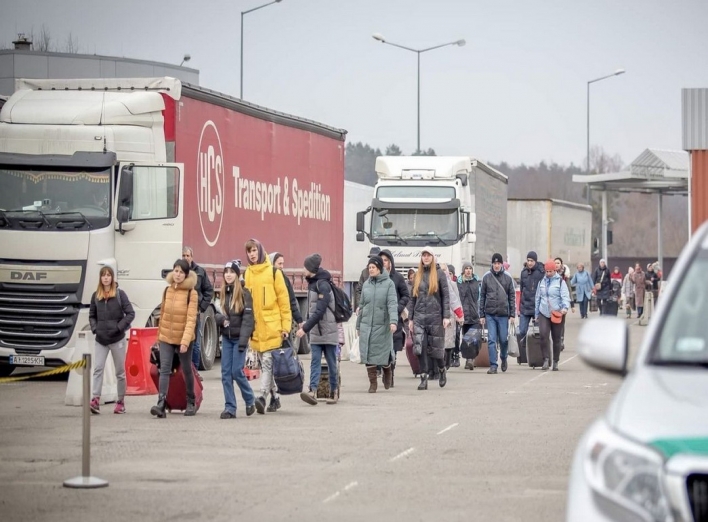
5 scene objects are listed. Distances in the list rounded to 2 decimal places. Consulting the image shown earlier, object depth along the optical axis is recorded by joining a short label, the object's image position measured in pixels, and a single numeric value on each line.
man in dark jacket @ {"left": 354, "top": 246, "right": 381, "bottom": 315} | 21.83
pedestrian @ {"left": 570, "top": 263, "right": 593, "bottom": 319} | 47.34
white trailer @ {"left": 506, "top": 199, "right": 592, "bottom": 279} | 50.97
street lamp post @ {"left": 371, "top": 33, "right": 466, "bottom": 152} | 54.03
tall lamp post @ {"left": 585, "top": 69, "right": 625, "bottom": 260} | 61.41
